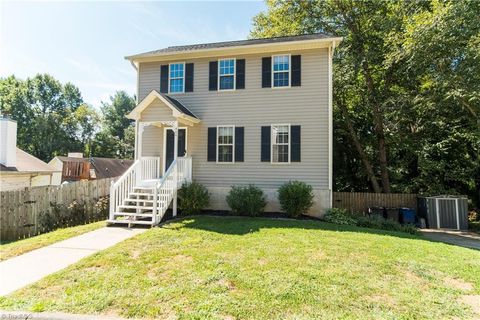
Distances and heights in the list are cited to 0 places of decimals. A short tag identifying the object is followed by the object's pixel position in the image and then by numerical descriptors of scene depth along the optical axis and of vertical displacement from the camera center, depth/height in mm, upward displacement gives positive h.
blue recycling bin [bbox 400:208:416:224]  11195 -1725
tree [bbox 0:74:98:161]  38250 +8442
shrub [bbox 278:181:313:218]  9305 -860
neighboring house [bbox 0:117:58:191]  12816 +268
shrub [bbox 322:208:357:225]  9310 -1553
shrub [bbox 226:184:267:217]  9539 -1004
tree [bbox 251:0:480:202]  10156 +3987
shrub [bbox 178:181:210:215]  9625 -921
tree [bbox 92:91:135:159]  42656 +7155
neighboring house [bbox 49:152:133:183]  26359 +414
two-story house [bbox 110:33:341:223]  9945 +2208
